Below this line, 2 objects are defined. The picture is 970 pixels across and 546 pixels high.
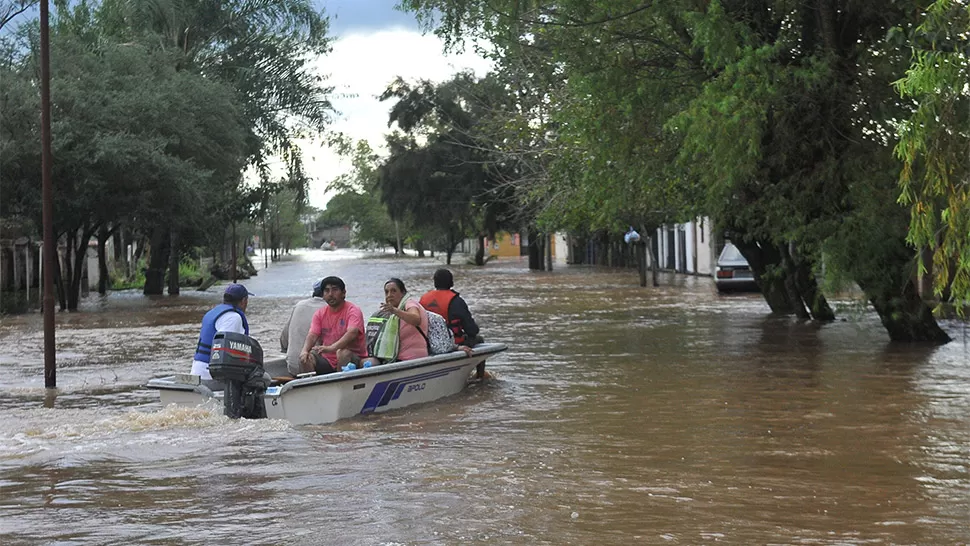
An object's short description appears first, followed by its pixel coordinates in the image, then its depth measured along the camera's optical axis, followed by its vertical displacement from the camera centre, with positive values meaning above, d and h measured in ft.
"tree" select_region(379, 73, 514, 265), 203.41 +13.61
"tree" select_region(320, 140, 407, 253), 432.25 +17.07
